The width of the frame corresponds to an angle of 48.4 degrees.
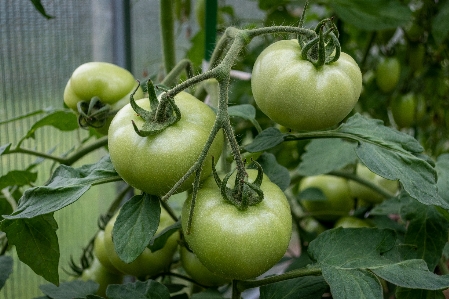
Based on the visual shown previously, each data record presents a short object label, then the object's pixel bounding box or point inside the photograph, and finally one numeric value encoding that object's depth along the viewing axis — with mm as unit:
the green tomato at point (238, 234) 358
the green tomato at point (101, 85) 534
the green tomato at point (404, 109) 1132
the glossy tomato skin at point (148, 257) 572
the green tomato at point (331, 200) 855
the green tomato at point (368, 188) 805
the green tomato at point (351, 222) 742
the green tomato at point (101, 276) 669
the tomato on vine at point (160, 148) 359
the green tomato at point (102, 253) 617
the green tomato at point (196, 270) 551
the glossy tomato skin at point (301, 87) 394
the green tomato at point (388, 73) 1076
